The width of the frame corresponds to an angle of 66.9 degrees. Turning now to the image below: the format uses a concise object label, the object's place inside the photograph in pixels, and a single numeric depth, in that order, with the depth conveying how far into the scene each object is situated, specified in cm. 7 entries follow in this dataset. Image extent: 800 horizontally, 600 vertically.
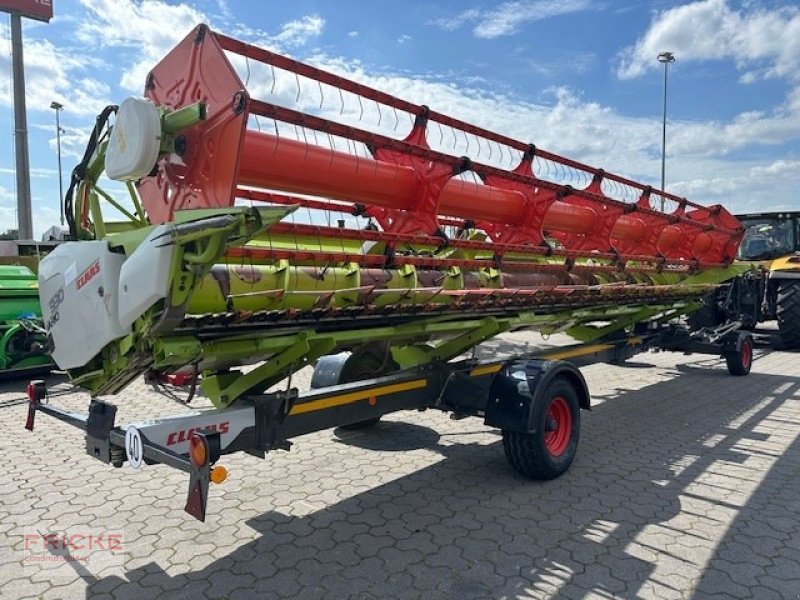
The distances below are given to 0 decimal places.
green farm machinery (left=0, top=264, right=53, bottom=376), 784
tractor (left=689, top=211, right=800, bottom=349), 995
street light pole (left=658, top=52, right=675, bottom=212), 2162
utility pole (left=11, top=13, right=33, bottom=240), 1575
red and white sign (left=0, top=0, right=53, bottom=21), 1730
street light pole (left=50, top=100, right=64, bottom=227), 3089
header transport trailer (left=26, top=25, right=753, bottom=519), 285
